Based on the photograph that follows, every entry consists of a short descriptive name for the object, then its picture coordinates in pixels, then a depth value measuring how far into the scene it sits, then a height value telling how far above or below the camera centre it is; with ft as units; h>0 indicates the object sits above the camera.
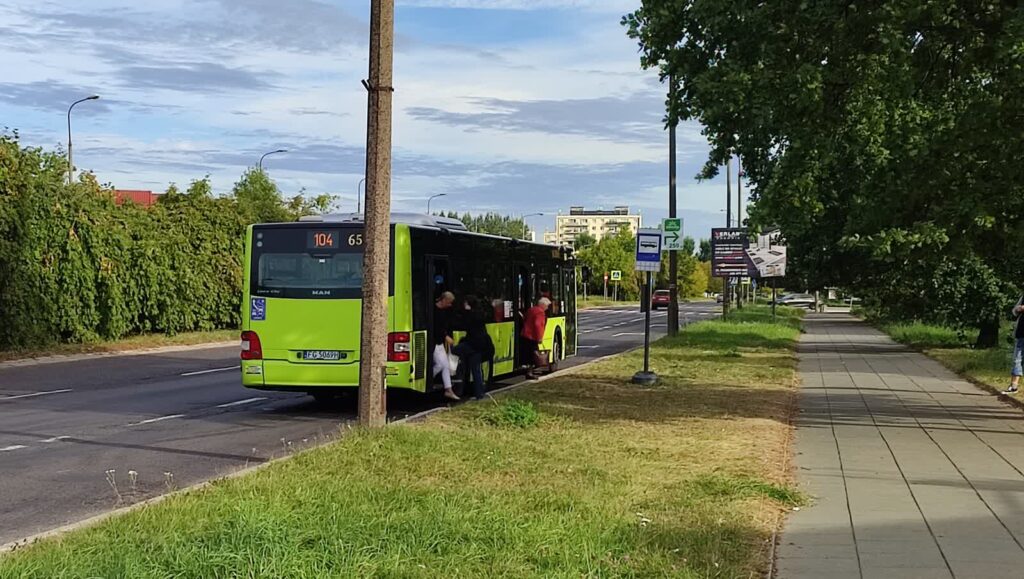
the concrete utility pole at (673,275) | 110.42 +1.47
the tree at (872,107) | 40.91 +7.08
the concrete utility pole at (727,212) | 161.59 +13.96
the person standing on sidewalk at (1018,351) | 57.57 -2.95
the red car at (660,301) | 292.81 -2.97
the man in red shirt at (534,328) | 64.39 -2.35
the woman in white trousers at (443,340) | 51.06 -2.47
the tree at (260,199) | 131.13 +13.62
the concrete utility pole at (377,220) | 36.37 +2.18
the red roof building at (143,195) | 288.02 +23.51
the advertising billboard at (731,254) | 146.92 +4.91
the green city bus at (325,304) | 48.37 -0.81
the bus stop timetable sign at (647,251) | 63.16 +2.19
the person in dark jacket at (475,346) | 52.95 -2.82
